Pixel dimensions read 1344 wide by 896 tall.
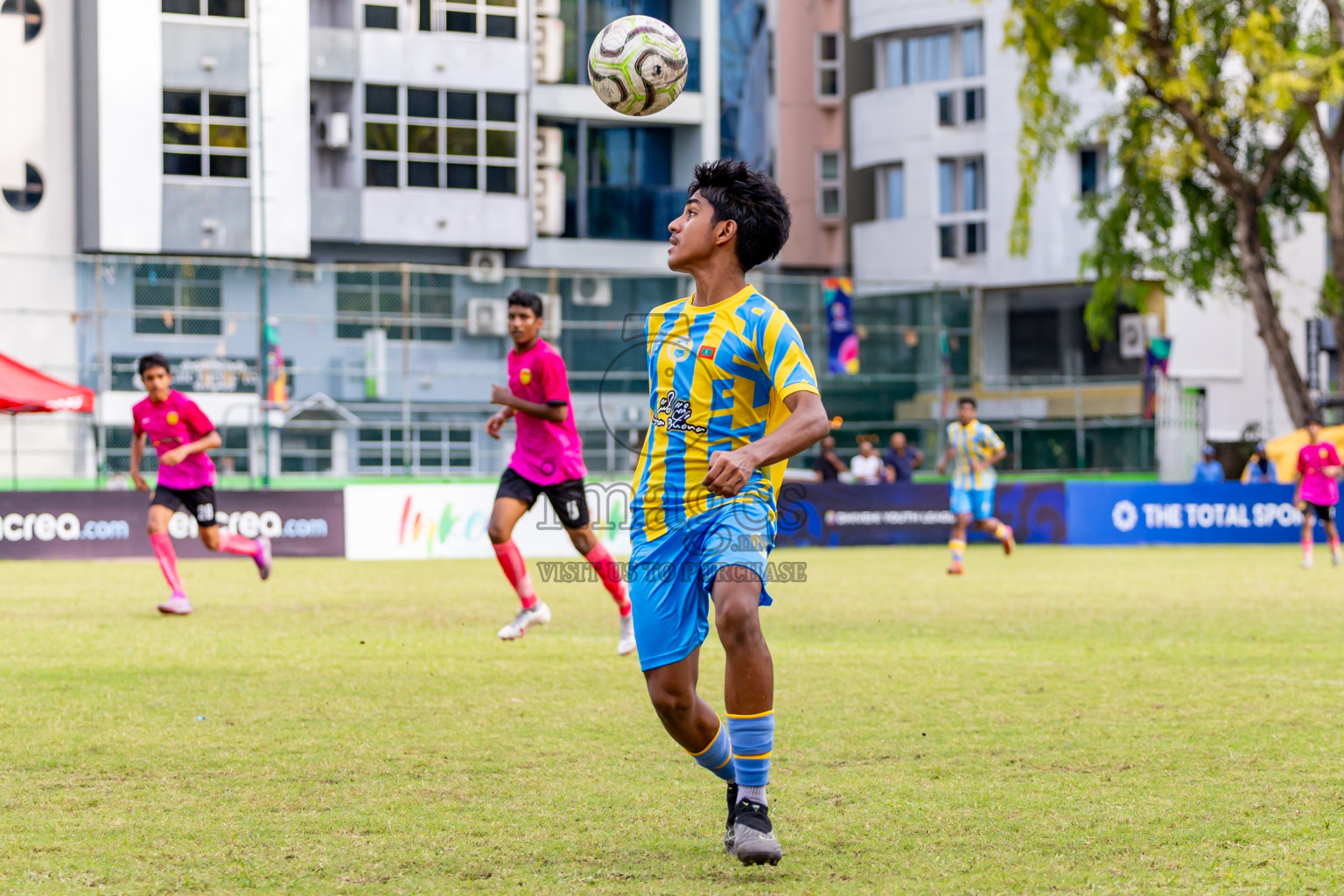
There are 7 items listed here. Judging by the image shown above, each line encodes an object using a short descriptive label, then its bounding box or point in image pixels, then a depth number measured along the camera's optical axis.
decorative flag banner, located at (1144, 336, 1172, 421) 39.16
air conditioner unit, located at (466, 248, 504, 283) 39.16
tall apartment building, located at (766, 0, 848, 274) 48.72
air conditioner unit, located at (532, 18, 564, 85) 39.97
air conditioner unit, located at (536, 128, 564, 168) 40.94
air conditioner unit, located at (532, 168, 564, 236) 40.75
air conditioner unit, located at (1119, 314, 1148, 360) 43.97
